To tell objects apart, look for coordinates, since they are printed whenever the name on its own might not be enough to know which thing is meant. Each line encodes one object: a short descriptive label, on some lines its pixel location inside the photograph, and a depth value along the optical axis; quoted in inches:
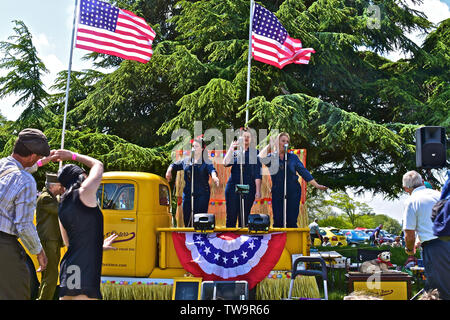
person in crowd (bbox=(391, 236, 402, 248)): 726.5
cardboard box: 228.5
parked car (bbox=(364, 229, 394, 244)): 790.5
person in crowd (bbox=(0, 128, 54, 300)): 129.6
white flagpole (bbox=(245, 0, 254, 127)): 415.5
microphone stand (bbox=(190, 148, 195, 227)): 260.2
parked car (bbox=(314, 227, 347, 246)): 903.7
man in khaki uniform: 224.4
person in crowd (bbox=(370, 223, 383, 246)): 745.6
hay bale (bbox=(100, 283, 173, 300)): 226.1
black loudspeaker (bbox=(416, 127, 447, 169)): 229.5
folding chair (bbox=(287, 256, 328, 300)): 203.2
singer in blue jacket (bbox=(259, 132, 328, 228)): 262.7
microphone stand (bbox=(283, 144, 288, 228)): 258.4
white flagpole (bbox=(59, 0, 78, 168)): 416.5
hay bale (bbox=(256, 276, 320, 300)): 226.4
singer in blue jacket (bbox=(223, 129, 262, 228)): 266.8
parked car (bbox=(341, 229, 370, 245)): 978.4
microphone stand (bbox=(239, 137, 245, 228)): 262.7
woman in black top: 134.5
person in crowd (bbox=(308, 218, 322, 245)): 686.5
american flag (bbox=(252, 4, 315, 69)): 435.8
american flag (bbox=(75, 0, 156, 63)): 397.1
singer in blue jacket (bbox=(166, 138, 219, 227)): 262.0
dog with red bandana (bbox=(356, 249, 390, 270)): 307.1
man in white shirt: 175.8
